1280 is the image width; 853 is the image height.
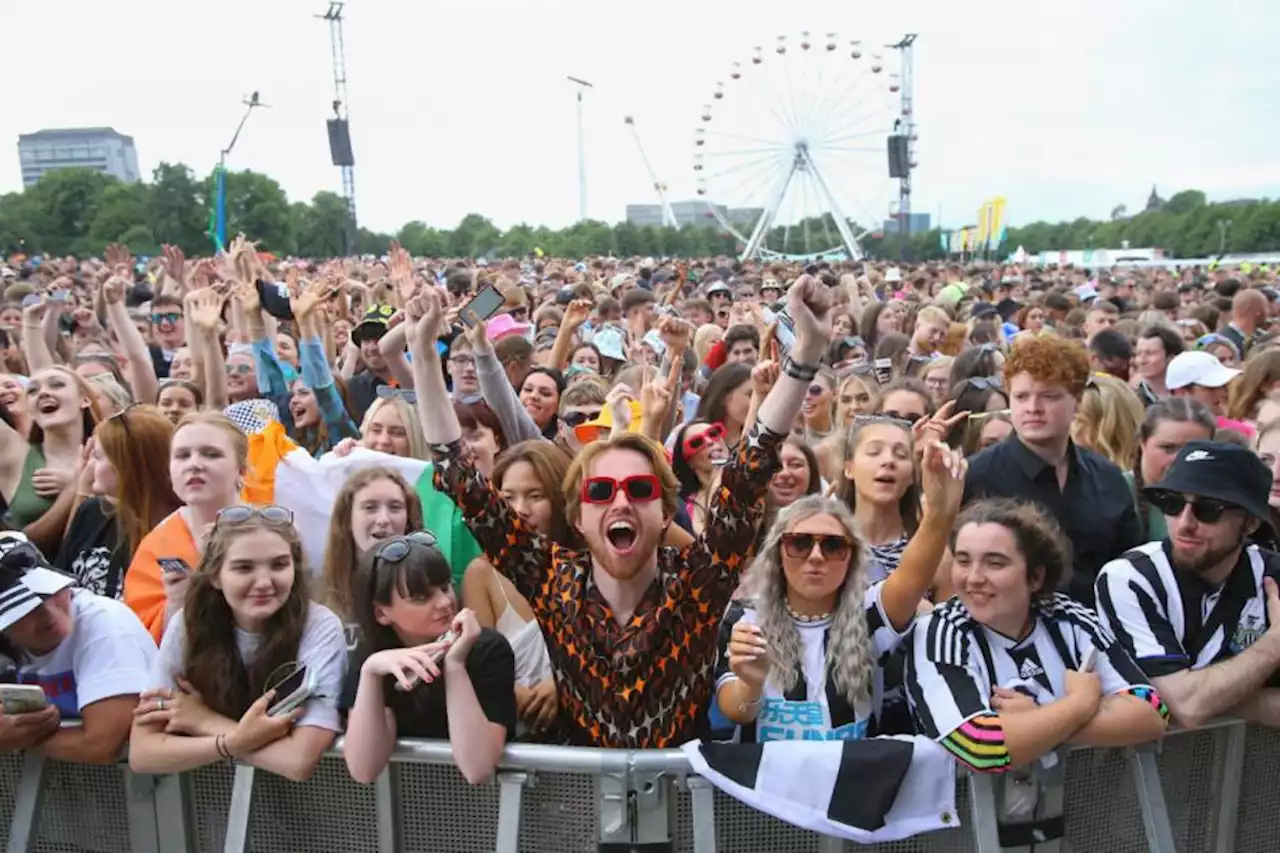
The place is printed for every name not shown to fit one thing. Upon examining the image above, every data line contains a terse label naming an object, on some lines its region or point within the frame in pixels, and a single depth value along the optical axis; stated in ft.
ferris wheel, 147.54
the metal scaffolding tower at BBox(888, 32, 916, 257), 146.20
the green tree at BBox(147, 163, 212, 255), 241.35
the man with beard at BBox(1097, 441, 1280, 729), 9.46
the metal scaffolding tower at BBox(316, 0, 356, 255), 147.54
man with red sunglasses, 9.29
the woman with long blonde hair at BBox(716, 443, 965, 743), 9.25
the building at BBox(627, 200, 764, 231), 205.67
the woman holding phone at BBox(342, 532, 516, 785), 8.36
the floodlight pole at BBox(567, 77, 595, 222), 196.85
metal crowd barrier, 8.45
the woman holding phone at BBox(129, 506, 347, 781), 8.80
